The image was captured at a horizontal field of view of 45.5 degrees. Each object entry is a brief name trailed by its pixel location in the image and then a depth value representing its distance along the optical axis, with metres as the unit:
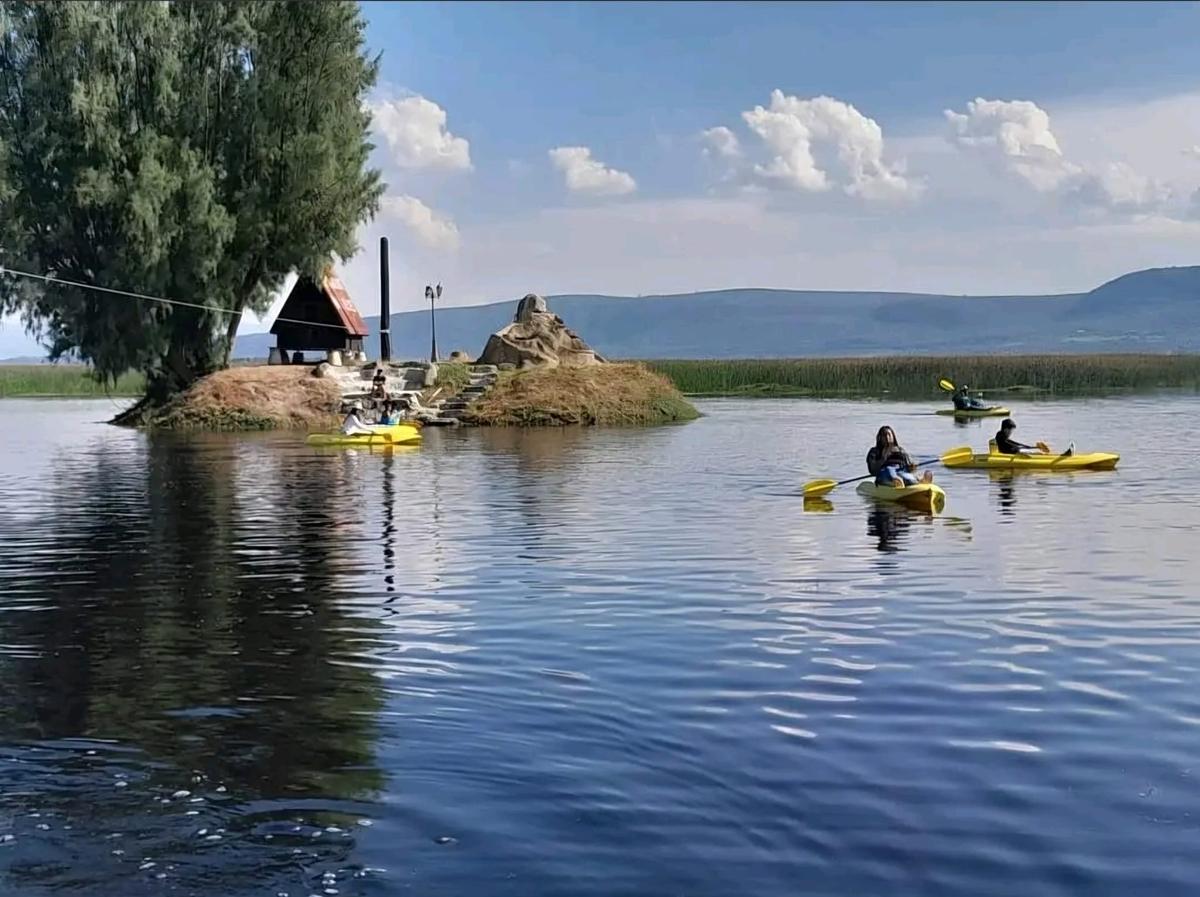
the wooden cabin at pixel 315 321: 59.47
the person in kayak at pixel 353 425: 39.38
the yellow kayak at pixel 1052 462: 29.31
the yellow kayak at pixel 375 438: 39.12
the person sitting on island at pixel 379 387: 46.25
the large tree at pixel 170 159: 46.00
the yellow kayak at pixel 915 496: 22.91
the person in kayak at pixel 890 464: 24.03
